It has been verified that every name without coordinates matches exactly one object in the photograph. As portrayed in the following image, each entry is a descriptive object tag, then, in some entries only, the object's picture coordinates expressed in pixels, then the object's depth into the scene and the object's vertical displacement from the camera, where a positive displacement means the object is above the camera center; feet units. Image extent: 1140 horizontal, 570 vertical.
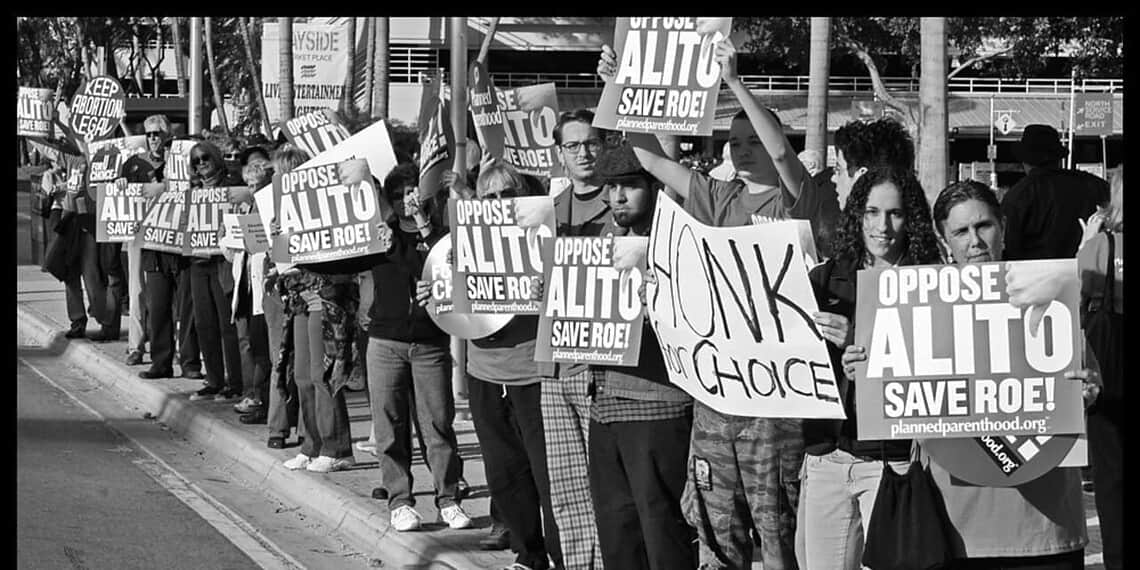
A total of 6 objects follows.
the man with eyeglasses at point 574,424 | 23.06 -2.24
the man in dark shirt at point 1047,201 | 31.55 +1.20
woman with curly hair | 16.84 -1.17
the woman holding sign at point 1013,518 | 15.40 -2.38
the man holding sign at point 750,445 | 18.83 -2.07
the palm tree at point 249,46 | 106.42 +14.30
